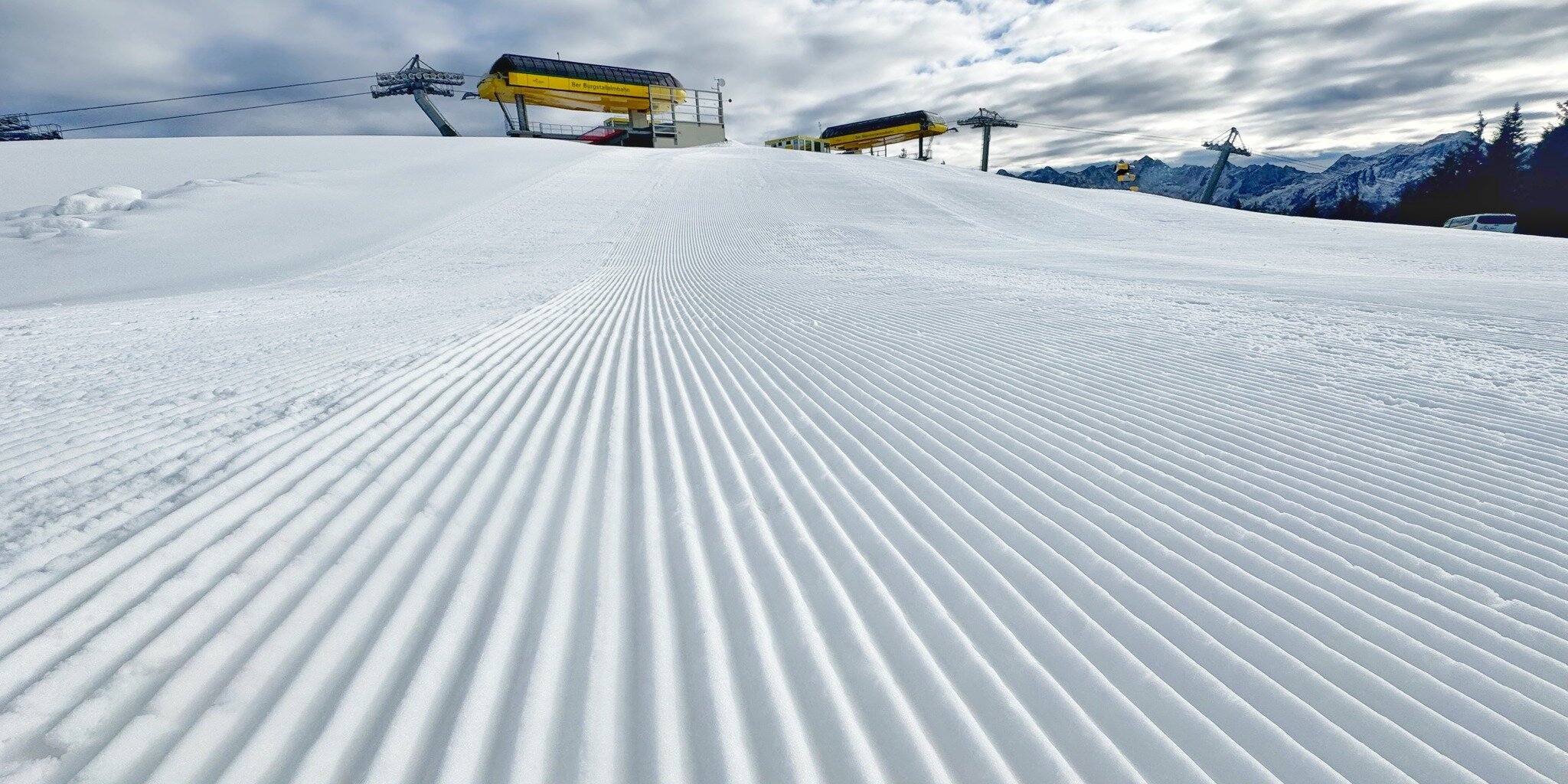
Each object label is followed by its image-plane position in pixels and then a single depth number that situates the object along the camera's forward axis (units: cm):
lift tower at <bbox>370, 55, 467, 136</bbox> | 4075
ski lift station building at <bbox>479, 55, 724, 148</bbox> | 3875
